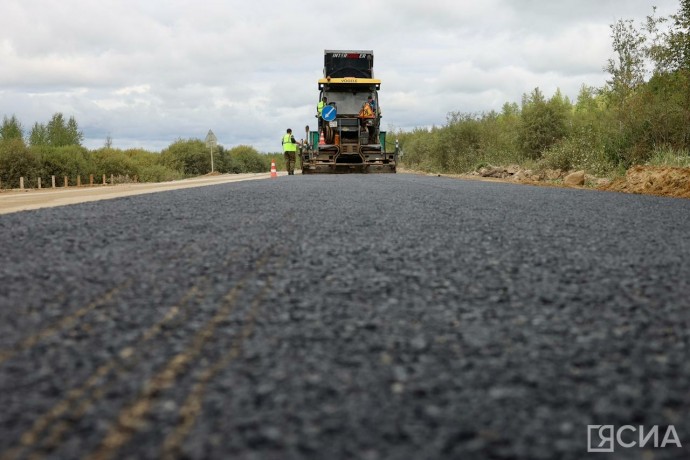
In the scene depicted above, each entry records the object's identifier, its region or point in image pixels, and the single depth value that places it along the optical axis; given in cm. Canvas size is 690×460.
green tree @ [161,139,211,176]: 9175
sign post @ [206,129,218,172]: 4706
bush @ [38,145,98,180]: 5703
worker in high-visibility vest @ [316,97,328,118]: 2405
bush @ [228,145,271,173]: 11905
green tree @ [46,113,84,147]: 9705
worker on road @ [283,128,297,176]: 2570
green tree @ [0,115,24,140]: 9244
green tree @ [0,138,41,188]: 5131
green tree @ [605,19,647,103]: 2411
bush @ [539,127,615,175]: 1928
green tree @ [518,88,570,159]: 2836
